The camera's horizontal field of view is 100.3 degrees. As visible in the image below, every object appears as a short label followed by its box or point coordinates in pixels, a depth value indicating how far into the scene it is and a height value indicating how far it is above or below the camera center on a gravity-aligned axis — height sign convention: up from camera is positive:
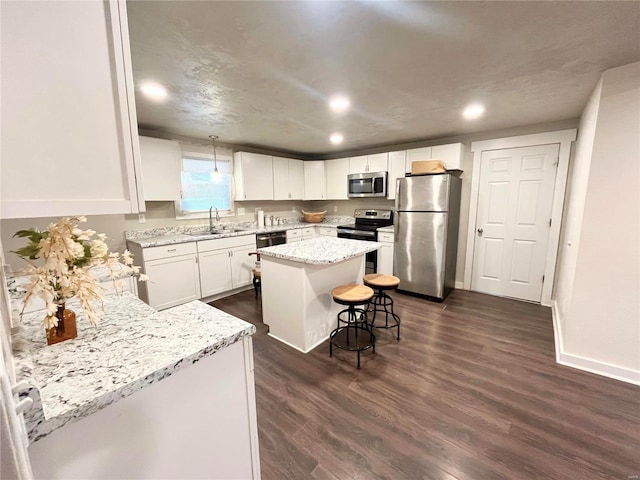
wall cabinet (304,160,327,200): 5.15 +0.48
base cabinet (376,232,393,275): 4.10 -0.77
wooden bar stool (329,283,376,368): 2.26 -1.23
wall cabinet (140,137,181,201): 3.28 +0.47
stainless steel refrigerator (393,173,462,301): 3.47 -0.38
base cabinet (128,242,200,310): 3.07 -0.83
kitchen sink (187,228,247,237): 3.73 -0.40
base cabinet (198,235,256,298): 3.54 -0.82
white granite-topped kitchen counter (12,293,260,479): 0.69 -0.58
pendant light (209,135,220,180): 3.64 +0.68
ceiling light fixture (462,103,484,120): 2.61 +0.96
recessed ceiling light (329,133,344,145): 3.75 +0.98
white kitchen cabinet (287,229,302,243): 4.60 -0.53
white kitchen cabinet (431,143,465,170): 3.72 +0.71
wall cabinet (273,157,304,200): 4.74 +0.48
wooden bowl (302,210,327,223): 5.32 -0.23
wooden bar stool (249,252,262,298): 3.78 -1.03
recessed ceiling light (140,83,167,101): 2.05 +0.92
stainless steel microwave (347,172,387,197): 4.39 +0.35
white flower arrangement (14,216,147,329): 0.88 -0.22
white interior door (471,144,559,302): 3.36 -0.19
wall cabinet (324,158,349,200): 4.91 +0.51
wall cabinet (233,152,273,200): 4.25 +0.48
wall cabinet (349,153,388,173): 4.40 +0.71
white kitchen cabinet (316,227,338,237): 4.90 -0.50
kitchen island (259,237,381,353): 2.37 -0.77
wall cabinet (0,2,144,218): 0.59 +0.23
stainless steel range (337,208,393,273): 4.21 -0.37
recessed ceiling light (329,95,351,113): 2.35 +0.94
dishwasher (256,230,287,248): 4.19 -0.55
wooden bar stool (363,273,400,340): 2.59 -0.77
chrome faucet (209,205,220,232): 3.96 -0.21
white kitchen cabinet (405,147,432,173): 3.94 +0.74
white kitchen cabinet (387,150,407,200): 4.21 +0.57
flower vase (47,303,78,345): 0.96 -0.45
